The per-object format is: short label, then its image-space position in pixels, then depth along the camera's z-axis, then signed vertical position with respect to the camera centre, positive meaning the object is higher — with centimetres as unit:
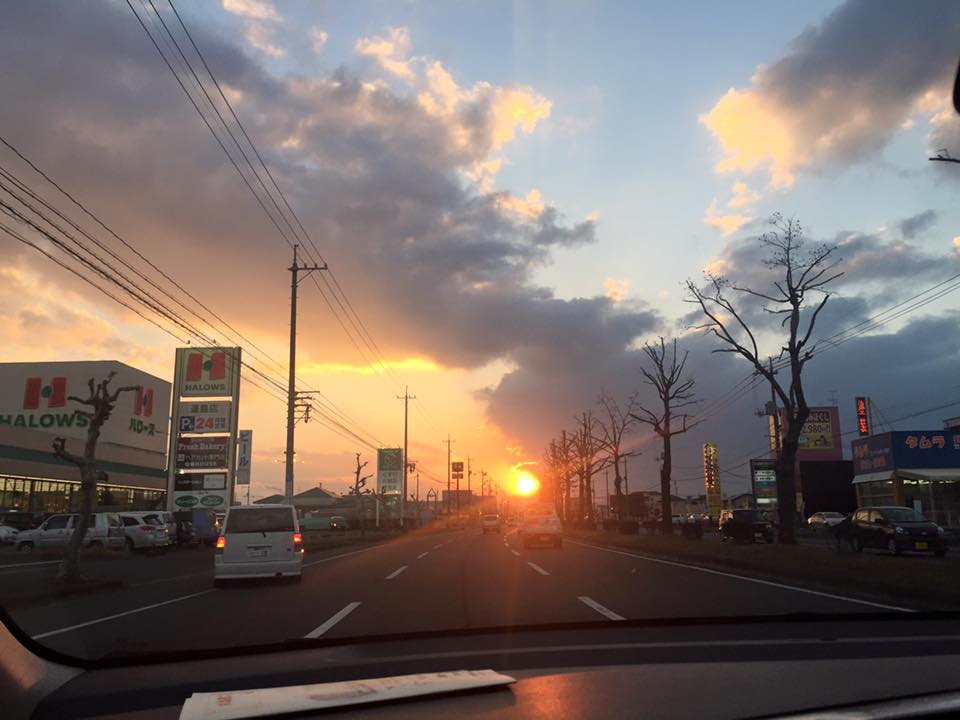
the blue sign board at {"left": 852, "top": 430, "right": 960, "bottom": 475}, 4478 +198
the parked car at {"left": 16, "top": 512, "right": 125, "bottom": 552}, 2827 -194
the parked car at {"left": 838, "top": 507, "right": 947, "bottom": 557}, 2162 -164
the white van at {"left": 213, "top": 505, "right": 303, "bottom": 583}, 1458 -128
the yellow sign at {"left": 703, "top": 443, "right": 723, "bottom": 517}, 7650 -14
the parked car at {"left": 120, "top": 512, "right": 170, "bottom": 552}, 2870 -191
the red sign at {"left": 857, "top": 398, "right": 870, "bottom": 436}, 6103 +550
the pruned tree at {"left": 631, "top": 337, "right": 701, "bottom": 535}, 3228 +266
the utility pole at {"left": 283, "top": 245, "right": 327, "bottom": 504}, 3097 +310
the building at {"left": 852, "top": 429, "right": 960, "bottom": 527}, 4306 +62
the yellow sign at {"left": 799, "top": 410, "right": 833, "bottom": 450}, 7544 +529
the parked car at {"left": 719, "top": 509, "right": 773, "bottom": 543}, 3153 -212
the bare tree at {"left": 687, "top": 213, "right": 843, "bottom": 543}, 2189 +237
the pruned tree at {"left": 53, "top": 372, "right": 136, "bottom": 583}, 1507 +29
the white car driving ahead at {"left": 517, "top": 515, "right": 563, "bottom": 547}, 2875 -193
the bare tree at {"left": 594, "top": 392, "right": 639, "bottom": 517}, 4509 +141
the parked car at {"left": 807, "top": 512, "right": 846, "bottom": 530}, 4606 -258
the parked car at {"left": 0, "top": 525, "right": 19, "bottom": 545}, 3409 -233
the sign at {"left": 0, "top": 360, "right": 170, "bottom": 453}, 5556 +715
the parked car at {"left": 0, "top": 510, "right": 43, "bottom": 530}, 4028 -192
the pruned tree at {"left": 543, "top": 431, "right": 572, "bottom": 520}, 6644 +110
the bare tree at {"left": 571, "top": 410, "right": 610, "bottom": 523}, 5497 +161
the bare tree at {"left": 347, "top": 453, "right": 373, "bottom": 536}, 7698 +29
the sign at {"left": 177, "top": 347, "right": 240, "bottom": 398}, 5128 +828
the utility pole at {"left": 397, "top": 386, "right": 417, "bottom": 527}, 7255 +149
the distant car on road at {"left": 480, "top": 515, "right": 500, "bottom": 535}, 5759 -335
